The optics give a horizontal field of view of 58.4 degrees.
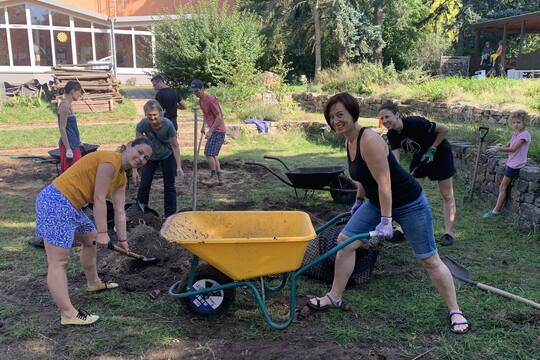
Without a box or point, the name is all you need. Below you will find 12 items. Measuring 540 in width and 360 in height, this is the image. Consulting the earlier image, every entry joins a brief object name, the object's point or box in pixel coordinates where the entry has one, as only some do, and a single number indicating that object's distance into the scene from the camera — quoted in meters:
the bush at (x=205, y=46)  17.58
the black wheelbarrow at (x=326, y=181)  6.03
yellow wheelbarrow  3.01
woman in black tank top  2.97
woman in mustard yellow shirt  3.15
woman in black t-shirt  4.52
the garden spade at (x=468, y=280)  3.53
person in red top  7.08
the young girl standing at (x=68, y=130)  6.16
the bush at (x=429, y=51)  22.70
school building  22.77
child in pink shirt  5.56
